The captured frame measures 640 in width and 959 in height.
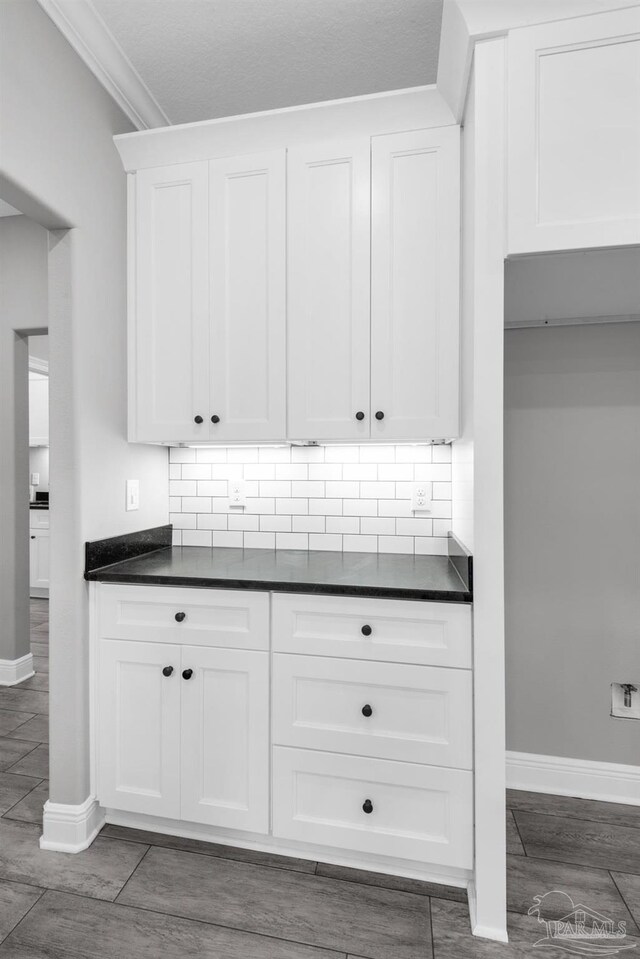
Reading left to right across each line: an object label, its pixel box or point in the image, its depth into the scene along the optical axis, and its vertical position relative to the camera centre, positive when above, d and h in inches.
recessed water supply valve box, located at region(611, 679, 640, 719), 80.5 -36.0
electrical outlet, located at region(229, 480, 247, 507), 94.4 -2.7
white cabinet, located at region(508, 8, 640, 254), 53.4 +37.4
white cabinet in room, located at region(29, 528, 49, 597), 210.1 -34.5
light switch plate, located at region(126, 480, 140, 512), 85.0 -2.6
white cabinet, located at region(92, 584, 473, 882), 61.9 -32.2
